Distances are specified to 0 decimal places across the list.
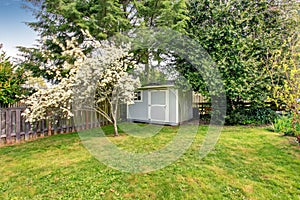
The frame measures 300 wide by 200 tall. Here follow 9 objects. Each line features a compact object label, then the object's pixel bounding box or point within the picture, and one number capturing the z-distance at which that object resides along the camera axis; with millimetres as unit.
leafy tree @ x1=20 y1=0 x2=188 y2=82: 6766
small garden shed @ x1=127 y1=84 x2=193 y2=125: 7762
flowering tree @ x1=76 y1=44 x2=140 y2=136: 5180
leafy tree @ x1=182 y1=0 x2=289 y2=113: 7113
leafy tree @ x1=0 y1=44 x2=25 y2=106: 5277
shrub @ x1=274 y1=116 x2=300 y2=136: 5265
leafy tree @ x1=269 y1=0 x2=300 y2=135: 4043
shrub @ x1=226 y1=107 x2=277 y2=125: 7762
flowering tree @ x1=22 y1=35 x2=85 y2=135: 4938
